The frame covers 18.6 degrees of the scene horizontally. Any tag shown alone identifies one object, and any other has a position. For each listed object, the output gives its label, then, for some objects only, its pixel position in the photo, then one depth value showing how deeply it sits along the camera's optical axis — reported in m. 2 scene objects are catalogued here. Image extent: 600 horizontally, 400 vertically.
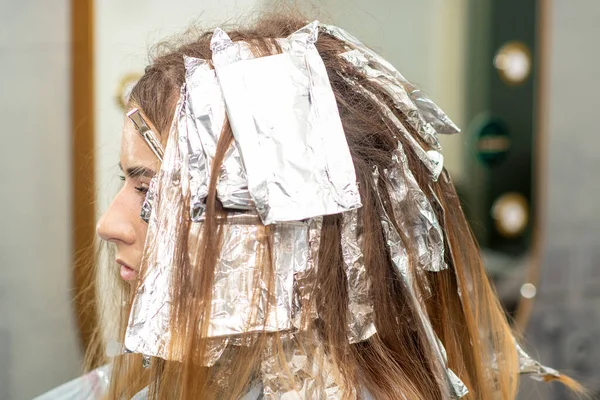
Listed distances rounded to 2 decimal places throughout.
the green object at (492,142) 2.00
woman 1.40
